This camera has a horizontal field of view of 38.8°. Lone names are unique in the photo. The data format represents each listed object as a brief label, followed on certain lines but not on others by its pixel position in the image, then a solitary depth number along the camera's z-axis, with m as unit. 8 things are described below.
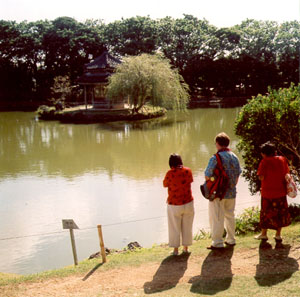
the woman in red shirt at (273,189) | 4.88
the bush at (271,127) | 7.48
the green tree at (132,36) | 41.00
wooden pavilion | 32.09
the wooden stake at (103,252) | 5.37
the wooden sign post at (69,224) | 5.64
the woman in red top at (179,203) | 5.00
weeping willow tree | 28.45
